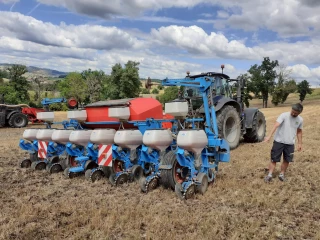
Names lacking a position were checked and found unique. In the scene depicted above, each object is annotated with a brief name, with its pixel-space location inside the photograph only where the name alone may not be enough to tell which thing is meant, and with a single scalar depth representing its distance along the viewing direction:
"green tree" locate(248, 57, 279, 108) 40.32
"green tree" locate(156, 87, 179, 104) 42.21
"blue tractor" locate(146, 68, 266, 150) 6.73
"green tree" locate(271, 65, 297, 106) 39.85
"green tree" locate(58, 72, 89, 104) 44.67
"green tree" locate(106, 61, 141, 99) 34.11
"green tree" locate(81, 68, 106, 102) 41.40
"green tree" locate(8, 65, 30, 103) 34.45
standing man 4.72
